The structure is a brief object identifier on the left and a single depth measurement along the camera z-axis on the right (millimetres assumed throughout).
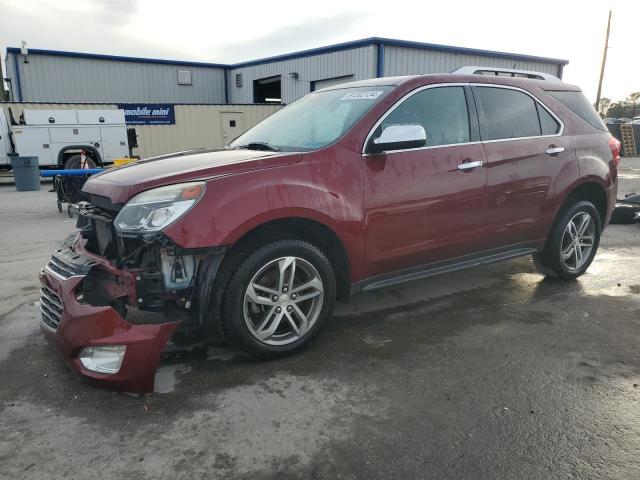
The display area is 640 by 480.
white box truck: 15367
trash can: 13727
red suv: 2748
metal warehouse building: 18641
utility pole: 30234
